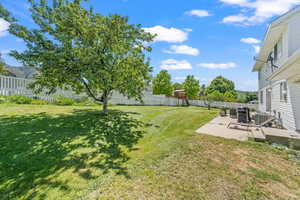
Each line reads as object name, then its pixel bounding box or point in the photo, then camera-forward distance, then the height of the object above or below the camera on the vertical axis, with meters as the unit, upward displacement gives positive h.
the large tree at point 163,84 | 27.84 +3.34
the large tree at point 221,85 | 45.31 +5.32
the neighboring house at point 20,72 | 31.01 +6.17
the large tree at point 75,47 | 6.86 +2.51
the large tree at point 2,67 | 21.58 +4.82
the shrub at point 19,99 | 10.27 +0.12
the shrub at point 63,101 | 12.24 +0.02
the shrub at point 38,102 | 10.97 -0.07
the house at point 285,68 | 5.14 +1.08
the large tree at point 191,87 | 26.22 +2.66
